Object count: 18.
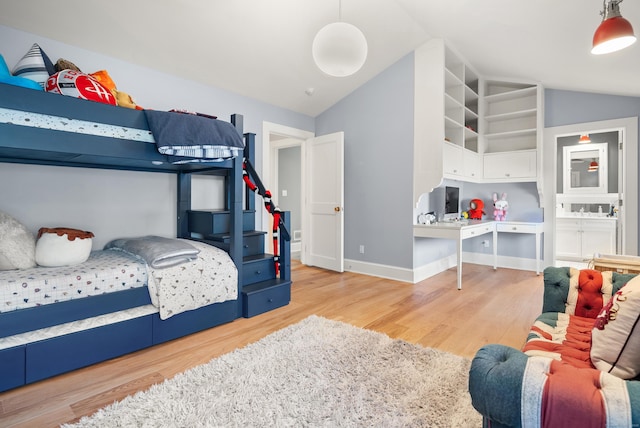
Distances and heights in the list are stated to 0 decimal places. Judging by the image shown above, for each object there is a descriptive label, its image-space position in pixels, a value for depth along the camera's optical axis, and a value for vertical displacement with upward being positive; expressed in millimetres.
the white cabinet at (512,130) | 4547 +1191
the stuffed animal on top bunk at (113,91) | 2320 +853
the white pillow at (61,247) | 2160 -253
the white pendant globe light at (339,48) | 2285 +1144
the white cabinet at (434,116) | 3869 +1153
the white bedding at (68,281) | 1835 -439
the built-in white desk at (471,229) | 3799 -244
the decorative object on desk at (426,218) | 4145 -99
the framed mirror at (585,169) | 5492 +720
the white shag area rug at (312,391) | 1522 -959
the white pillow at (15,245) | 2080 -230
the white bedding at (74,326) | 1809 -712
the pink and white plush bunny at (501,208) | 4949 +37
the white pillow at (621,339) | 1048 -427
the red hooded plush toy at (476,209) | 5102 +22
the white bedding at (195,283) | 2324 -552
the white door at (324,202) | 4520 +115
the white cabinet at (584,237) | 5195 -436
